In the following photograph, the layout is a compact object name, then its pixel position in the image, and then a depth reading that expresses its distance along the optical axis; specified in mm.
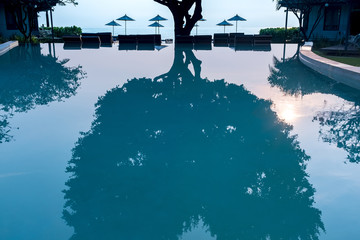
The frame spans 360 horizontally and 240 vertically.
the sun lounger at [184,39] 29406
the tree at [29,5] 26219
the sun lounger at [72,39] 28331
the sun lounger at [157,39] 29244
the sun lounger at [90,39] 28891
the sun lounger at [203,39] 29125
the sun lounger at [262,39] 28672
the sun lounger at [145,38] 28562
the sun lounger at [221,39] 30000
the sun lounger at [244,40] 28656
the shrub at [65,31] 35594
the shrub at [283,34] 33000
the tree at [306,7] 28625
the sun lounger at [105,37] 29500
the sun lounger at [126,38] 28844
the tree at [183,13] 29688
